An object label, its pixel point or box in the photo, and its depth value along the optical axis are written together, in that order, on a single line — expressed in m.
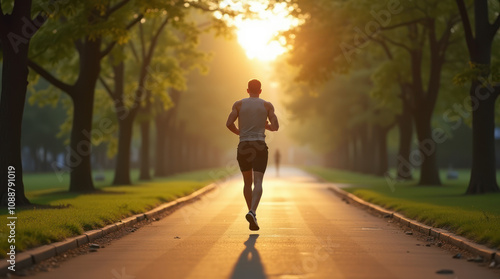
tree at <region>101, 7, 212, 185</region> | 33.66
